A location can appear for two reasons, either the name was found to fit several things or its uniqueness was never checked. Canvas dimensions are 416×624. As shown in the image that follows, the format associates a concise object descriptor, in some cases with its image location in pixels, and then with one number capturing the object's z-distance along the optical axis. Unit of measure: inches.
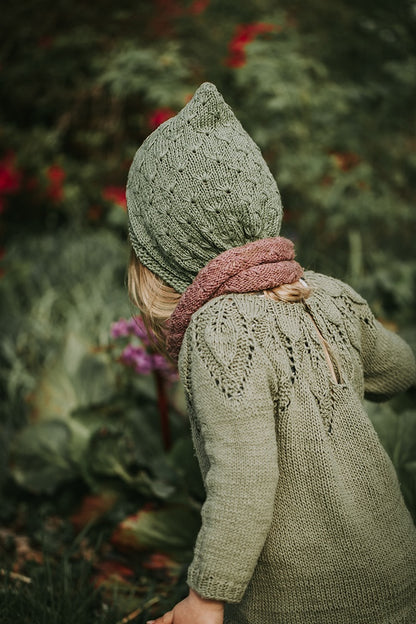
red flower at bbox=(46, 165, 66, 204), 240.3
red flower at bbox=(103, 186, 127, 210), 184.9
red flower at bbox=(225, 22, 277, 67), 157.2
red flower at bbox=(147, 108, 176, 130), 116.8
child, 46.0
